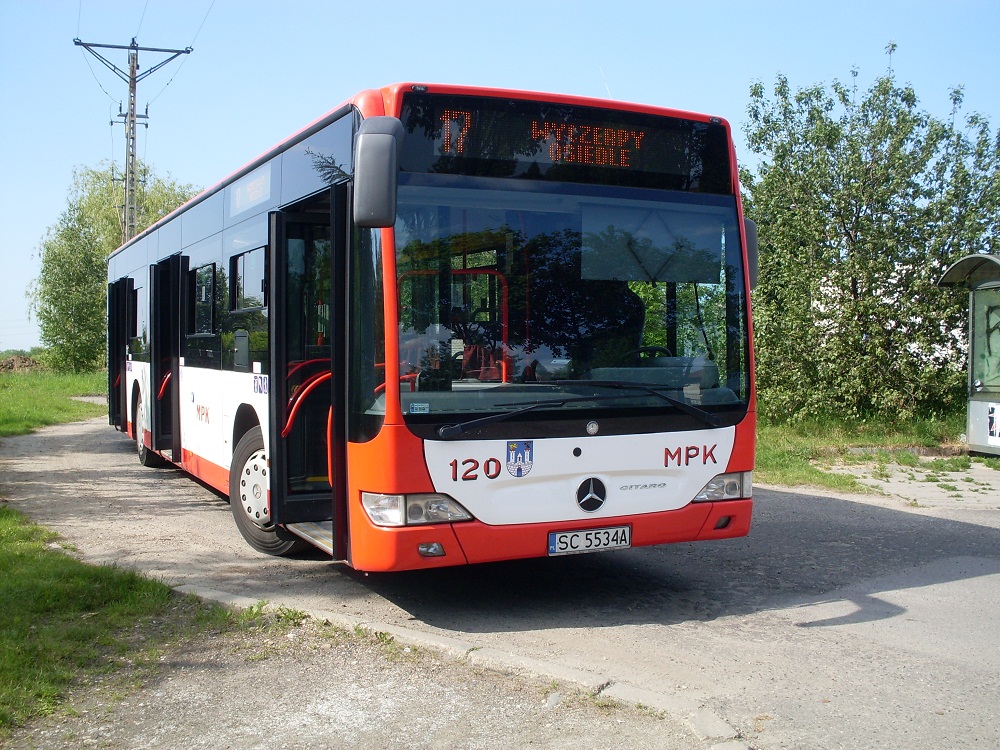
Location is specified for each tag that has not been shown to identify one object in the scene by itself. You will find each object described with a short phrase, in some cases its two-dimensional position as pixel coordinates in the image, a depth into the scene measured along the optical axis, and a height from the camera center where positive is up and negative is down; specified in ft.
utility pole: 107.76 +26.19
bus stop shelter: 48.75 +0.11
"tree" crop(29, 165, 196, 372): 153.38 +8.58
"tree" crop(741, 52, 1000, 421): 56.08 +4.83
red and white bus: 18.49 +0.40
